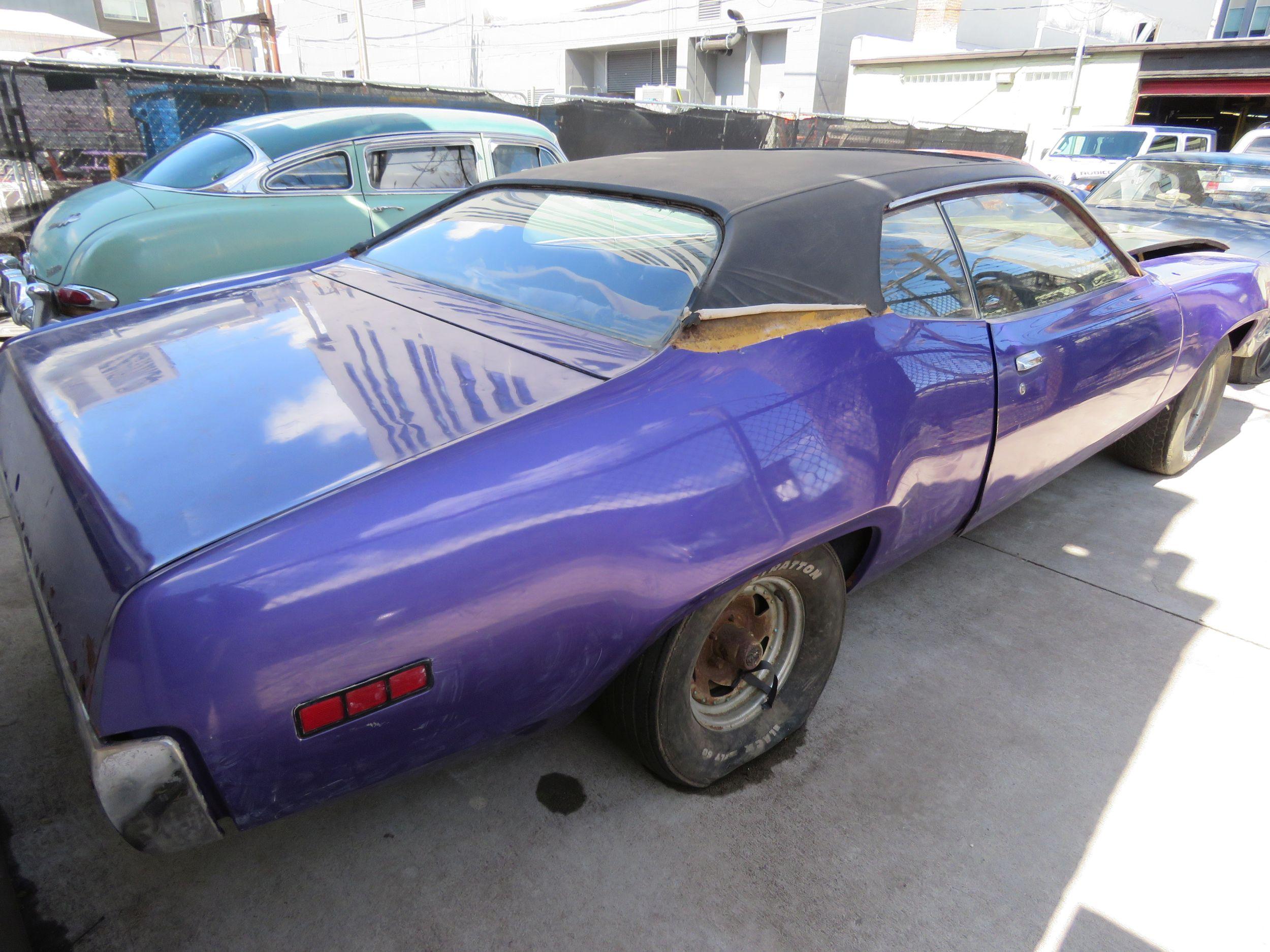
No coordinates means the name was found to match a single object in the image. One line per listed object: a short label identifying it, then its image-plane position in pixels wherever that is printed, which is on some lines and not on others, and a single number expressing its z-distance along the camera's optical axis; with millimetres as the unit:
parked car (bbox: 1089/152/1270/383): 5176
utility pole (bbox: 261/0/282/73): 18781
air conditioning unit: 24281
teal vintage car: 4070
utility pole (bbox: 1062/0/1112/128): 18922
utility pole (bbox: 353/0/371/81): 23500
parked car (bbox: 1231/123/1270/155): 10578
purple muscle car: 1261
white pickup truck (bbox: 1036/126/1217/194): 12922
